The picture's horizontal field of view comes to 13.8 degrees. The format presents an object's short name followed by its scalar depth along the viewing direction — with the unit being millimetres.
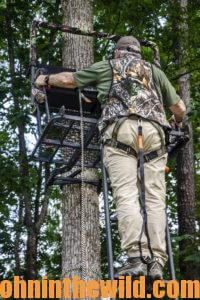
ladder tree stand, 8052
